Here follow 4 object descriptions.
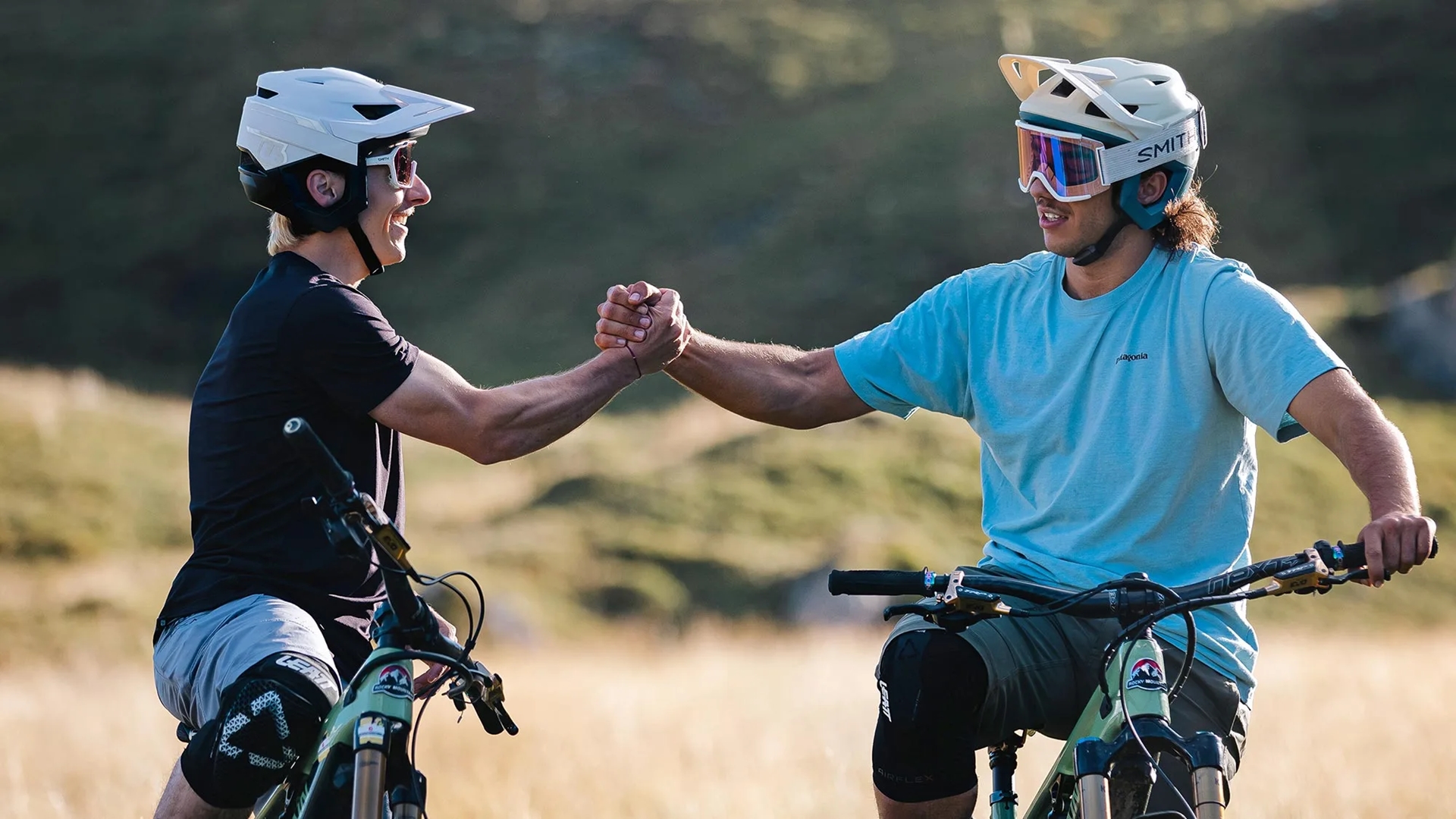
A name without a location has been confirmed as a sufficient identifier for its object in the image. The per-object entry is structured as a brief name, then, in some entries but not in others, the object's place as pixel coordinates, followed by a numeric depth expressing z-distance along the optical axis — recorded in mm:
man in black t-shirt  10977
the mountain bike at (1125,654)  9844
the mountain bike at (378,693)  9891
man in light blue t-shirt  11445
